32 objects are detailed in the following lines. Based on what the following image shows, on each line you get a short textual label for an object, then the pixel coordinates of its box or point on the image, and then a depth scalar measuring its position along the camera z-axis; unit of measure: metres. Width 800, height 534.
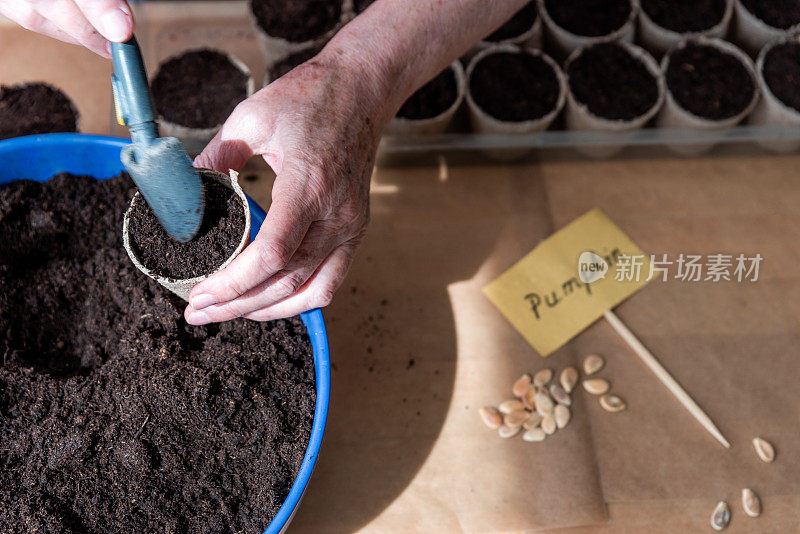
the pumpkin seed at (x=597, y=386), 0.59
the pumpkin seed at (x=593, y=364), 0.60
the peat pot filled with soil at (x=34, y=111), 0.63
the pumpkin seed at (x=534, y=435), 0.58
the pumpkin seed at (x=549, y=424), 0.58
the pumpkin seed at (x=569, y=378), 0.59
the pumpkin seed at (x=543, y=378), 0.59
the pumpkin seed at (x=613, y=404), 0.59
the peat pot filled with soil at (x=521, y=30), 0.69
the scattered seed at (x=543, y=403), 0.58
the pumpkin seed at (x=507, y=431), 0.58
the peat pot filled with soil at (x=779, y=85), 0.65
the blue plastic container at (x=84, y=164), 0.50
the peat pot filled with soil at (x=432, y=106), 0.65
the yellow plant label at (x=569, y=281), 0.61
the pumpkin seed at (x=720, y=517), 0.56
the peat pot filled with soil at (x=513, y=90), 0.65
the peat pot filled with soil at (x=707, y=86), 0.66
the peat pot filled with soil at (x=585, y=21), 0.69
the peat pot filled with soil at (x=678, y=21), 0.69
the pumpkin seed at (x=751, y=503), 0.57
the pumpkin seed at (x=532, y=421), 0.58
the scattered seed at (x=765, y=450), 0.58
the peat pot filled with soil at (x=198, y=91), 0.65
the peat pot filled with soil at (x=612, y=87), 0.66
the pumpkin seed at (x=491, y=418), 0.58
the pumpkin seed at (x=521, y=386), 0.59
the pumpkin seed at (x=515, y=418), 0.58
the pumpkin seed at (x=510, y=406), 0.58
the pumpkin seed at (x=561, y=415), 0.58
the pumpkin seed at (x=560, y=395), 0.59
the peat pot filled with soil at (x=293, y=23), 0.68
